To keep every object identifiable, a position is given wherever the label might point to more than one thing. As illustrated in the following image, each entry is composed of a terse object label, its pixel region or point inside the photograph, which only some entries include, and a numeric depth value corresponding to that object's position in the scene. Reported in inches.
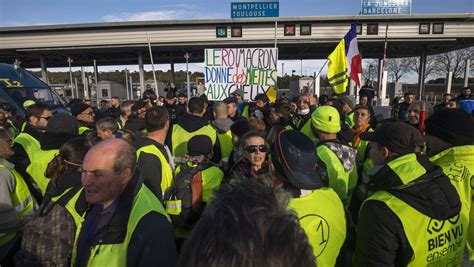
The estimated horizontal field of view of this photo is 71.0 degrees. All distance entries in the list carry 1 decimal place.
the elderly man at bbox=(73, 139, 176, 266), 70.5
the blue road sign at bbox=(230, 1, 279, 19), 753.0
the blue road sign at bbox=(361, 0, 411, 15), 887.5
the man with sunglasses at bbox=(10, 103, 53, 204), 151.1
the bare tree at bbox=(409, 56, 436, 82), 2441.4
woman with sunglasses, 129.1
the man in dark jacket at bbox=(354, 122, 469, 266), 76.6
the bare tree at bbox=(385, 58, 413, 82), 2550.7
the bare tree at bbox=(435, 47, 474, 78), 2285.9
